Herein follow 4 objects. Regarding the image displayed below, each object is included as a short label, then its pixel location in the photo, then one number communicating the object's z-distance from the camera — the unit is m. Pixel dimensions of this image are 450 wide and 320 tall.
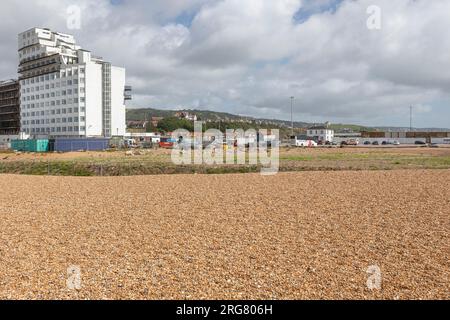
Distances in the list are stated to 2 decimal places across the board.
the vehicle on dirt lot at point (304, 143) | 75.62
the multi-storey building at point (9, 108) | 92.56
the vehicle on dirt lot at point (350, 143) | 80.69
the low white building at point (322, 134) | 112.81
